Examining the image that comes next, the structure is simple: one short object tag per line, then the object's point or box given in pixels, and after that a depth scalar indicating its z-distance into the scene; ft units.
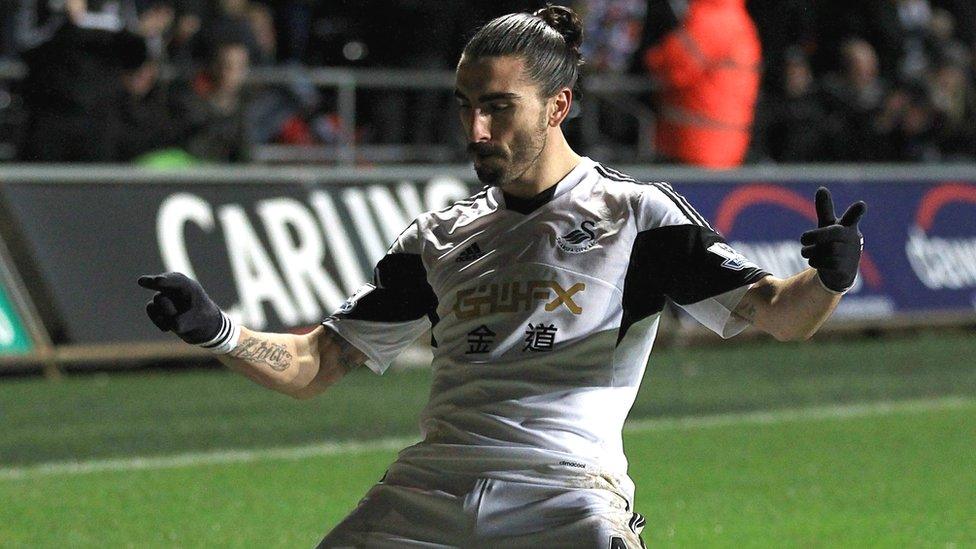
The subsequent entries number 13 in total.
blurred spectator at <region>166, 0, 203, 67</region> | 50.44
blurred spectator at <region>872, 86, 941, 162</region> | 61.26
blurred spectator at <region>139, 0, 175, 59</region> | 49.11
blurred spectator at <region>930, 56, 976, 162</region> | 63.77
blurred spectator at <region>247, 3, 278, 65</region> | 51.44
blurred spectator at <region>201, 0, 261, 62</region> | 48.85
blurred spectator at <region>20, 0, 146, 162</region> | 44.45
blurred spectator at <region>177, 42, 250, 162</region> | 47.98
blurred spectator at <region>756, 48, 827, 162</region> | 58.03
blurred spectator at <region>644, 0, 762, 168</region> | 49.88
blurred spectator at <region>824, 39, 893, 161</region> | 59.26
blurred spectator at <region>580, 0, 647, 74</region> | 56.54
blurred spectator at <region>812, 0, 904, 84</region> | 62.80
